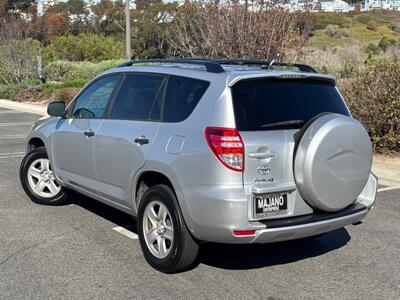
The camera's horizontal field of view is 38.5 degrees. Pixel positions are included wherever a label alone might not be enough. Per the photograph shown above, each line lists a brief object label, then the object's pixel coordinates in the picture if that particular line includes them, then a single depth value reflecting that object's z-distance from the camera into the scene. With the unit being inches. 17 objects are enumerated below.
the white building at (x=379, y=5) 3721.7
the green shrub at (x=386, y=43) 1531.3
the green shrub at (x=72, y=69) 1105.6
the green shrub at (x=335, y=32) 2318.3
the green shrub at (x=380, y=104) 384.8
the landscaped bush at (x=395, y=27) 2548.0
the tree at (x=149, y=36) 1791.7
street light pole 841.5
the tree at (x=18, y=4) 2870.8
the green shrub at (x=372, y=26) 2618.6
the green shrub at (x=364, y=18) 2930.9
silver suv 166.7
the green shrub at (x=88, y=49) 1428.4
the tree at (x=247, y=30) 594.2
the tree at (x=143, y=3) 2435.7
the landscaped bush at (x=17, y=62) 1089.4
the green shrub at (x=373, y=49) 1260.8
